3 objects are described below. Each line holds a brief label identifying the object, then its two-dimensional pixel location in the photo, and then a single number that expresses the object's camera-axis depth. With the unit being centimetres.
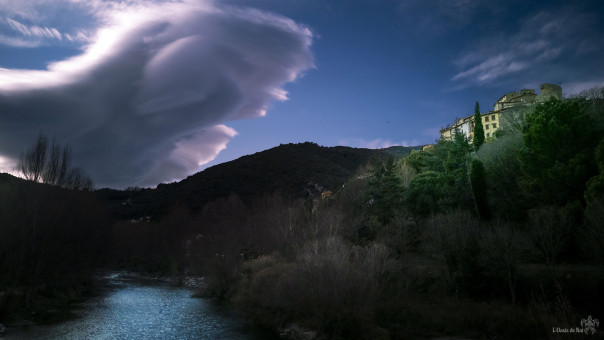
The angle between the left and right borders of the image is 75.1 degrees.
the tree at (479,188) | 4456
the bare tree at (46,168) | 4250
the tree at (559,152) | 3341
